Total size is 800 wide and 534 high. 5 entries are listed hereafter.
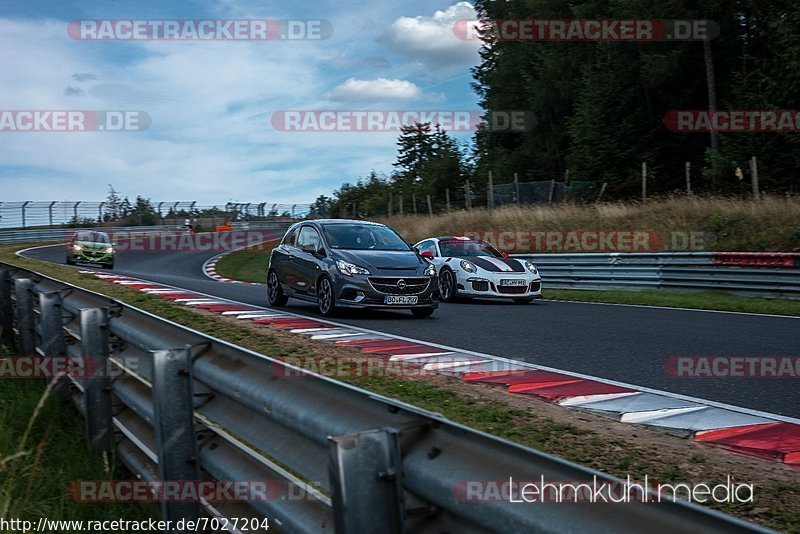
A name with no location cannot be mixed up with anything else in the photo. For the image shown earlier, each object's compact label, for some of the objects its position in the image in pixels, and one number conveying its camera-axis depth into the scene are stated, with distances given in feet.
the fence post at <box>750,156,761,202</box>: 69.01
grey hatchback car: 37.70
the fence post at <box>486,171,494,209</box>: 102.49
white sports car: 48.88
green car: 90.53
